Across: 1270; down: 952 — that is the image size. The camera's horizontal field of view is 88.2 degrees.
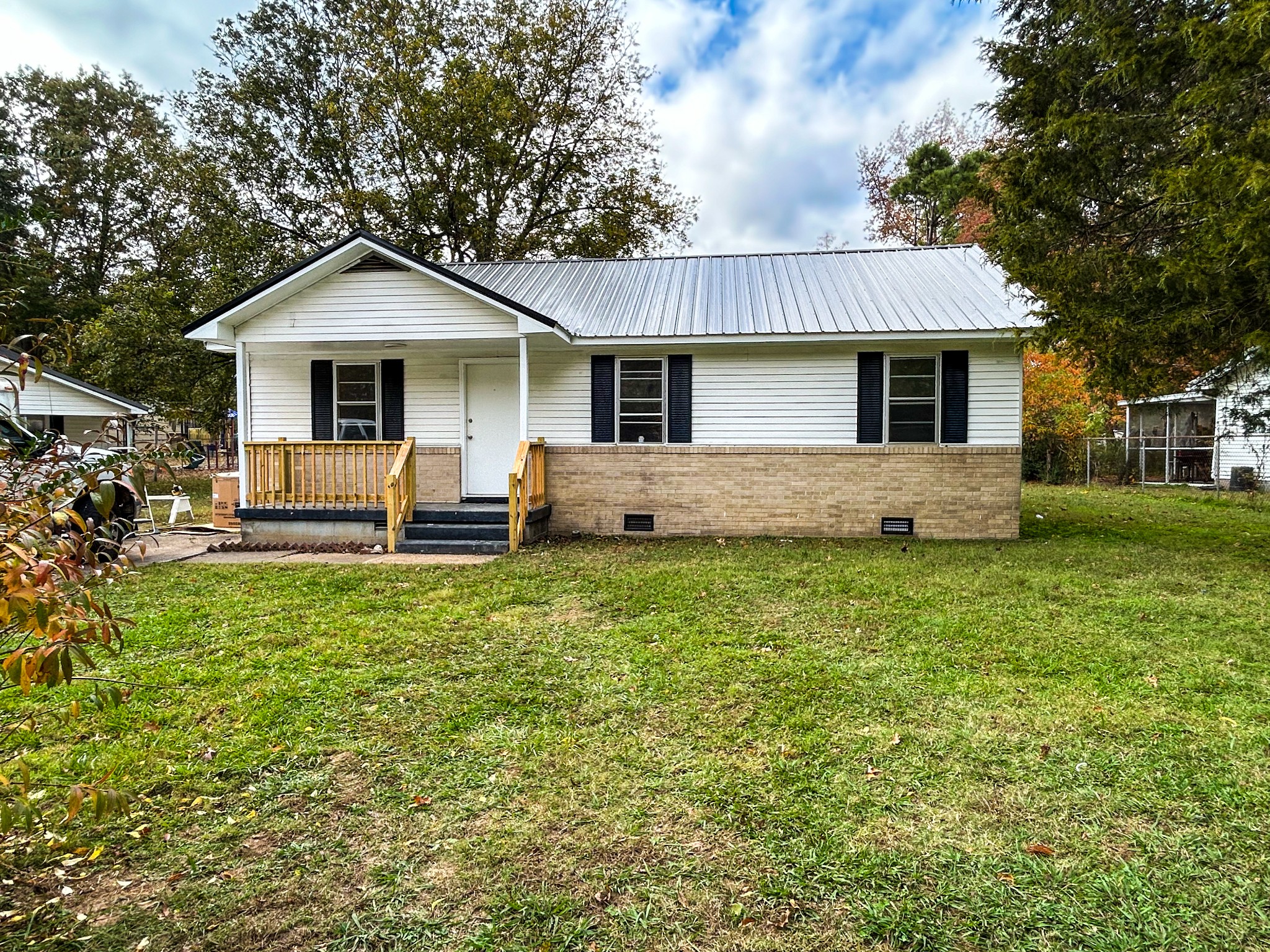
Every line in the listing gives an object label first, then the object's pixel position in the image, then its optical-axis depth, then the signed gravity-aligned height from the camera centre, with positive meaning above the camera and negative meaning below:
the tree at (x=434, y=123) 18.48 +9.66
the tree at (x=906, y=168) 24.70 +11.25
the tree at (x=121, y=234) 16.53 +7.86
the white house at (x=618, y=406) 9.35 +0.78
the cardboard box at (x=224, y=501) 11.30 -0.80
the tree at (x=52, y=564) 1.54 -0.28
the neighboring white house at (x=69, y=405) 14.15 +1.15
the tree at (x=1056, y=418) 17.58 +1.05
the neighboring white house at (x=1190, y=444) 16.47 +0.31
